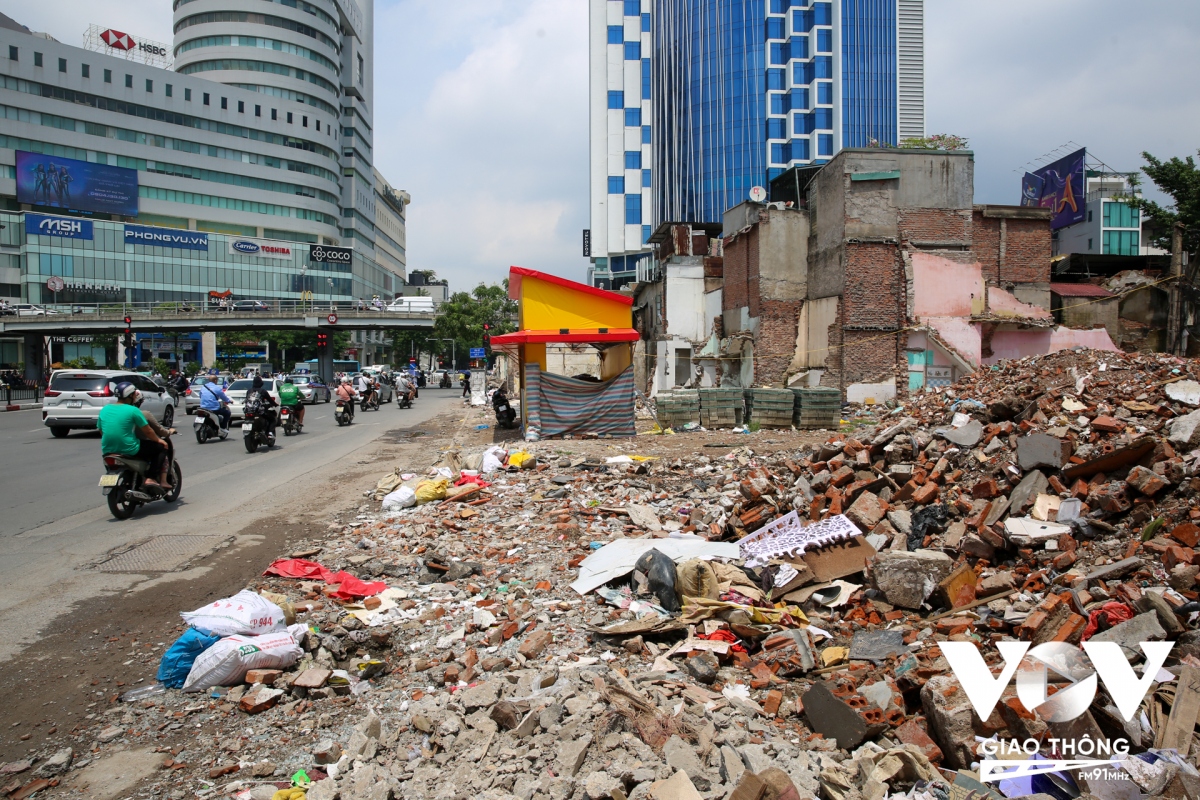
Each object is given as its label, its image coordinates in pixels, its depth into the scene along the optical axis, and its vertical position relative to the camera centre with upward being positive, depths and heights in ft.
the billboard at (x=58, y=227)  214.07 +46.42
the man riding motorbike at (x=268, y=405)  52.60 -2.17
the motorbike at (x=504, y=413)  68.59 -3.74
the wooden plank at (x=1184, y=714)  10.11 -5.04
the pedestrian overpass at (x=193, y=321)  156.35 +13.62
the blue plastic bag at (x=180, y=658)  14.03 -5.65
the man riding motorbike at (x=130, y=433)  28.68 -2.31
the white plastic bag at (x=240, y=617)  14.92 -5.19
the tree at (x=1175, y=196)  85.71 +21.69
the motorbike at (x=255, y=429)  51.85 -3.89
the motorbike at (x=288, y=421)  65.31 -4.17
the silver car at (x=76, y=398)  60.18 -1.82
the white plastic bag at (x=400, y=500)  31.01 -5.53
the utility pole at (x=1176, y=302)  77.10 +7.64
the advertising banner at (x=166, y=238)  234.46 +47.16
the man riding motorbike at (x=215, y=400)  57.77 -1.97
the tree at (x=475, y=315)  204.74 +17.57
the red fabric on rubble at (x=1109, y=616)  13.62 -4.78
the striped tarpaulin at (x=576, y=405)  54.24 -2.39
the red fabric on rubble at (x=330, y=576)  19.44 -5.92
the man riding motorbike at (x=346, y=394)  78.23 -2.06
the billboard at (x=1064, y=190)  136.49 +36.35
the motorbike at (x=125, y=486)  28.76 -4.50
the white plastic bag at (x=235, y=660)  13.73 -5.61
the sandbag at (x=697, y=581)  17.52 -5.19
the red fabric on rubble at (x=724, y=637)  15.23 -5.73
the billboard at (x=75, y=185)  218.79 +61.75
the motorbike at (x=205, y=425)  57.16 -3.99
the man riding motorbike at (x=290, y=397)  65.92 -1.98
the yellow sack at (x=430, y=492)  31.65 -5.27
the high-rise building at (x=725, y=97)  240.94 +98.32
